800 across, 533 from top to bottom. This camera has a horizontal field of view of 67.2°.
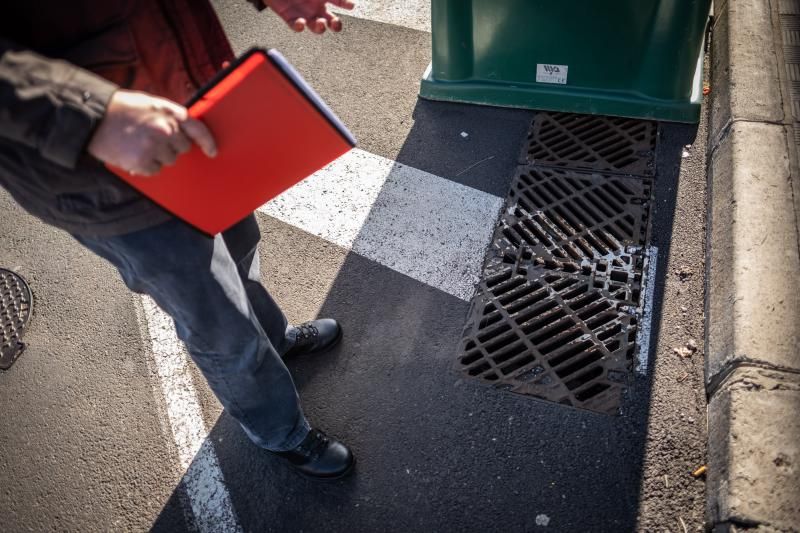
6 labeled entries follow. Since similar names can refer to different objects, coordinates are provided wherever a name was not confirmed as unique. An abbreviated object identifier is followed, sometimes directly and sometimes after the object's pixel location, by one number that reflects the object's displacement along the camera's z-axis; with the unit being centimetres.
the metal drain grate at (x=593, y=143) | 333
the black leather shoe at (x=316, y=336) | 265
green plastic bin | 319
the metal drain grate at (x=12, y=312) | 306
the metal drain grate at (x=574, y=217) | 297
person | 122
